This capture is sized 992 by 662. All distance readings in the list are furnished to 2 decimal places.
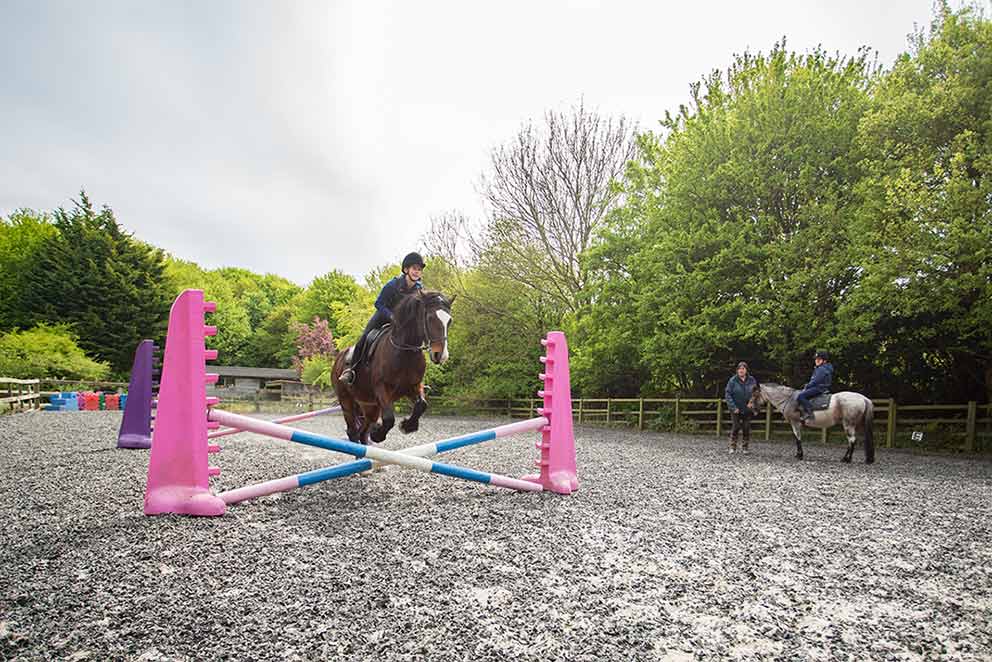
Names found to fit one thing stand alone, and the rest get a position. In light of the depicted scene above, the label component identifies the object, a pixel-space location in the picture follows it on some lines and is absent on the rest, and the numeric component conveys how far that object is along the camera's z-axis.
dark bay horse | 4.62
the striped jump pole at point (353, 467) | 3.87
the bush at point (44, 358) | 21.47
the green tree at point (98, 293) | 30.69
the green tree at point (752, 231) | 12.70
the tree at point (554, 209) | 21.69
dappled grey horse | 8.68
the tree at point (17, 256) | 31.89
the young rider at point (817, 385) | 8.69
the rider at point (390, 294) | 5.16
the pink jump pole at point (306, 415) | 7.07
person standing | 9.93
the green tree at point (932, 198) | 9.37
